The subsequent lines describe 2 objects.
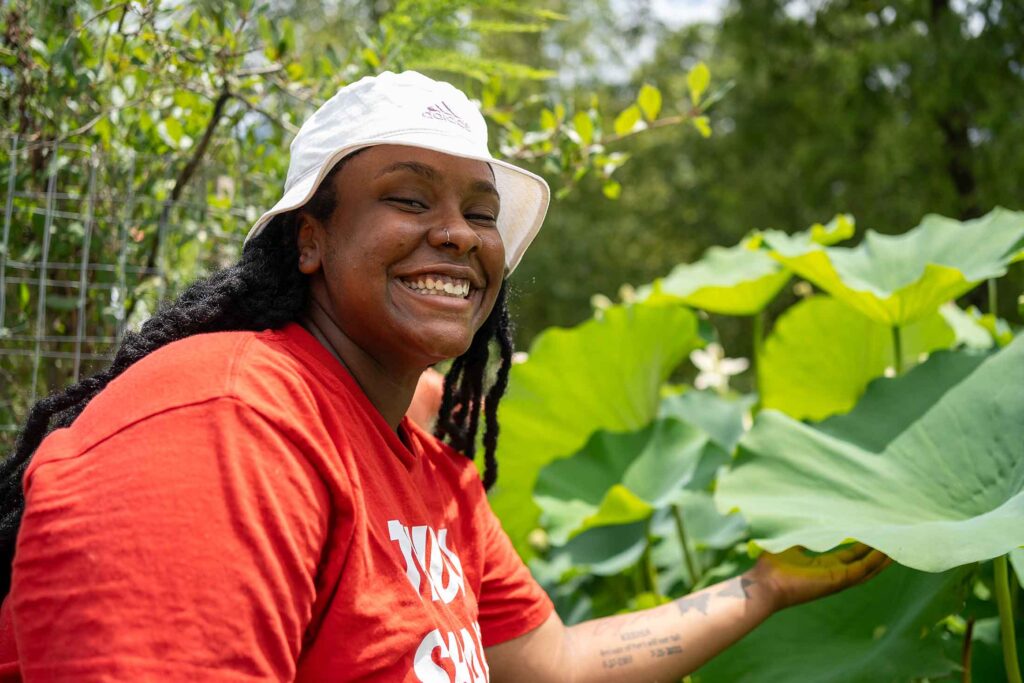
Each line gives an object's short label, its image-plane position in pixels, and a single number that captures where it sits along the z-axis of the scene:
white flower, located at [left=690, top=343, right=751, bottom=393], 3.36
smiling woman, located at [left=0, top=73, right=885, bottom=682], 0.98
